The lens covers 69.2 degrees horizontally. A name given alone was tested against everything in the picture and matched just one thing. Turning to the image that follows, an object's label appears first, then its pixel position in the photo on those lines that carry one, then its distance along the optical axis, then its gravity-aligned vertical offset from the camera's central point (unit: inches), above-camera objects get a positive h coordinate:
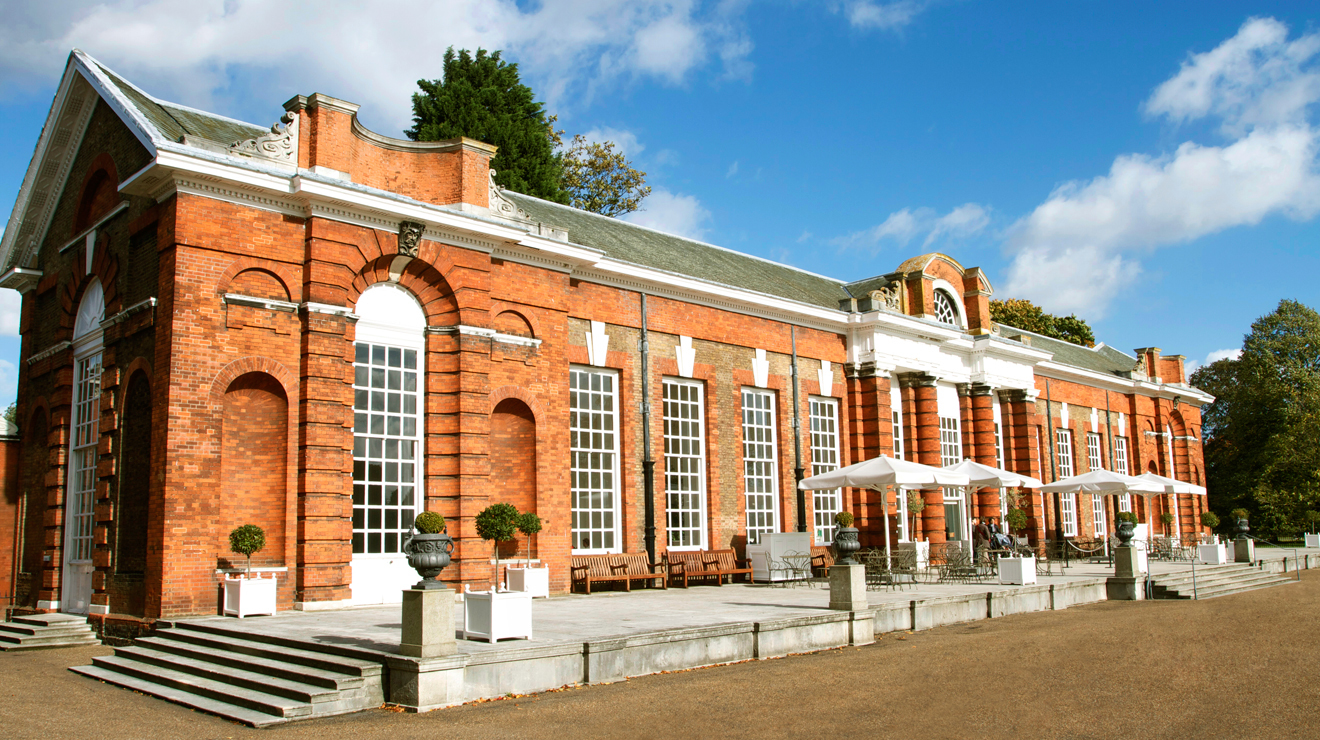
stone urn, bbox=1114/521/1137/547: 735.1 -30.7
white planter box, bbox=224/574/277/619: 495.8 -43.1
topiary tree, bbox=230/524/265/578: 498.0 -14.1
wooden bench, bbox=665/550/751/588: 730.8 -49.3
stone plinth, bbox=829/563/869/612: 508.2 -47.4
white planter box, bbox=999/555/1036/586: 717.3 -56.9
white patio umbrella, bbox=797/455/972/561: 725.3 +16.3
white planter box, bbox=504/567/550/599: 610.2 -47.9
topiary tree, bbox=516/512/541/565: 599.8 -10.9
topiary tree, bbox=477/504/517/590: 540.4 -8.9
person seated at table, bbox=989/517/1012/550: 892.0 -42.6
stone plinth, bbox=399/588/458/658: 348.8 -41.9
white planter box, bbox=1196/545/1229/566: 957.2 -64.4
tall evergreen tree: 1236.5 +512.0
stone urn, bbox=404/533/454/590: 366.0 -17.7
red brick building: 526.9 +94.1
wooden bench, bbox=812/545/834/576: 852.0 -53.3
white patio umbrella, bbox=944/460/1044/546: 814.5 +16.4
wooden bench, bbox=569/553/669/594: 671.8 -47.4
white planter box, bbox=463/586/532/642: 391.9 -44.4
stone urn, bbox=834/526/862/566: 532.1 -25.1
